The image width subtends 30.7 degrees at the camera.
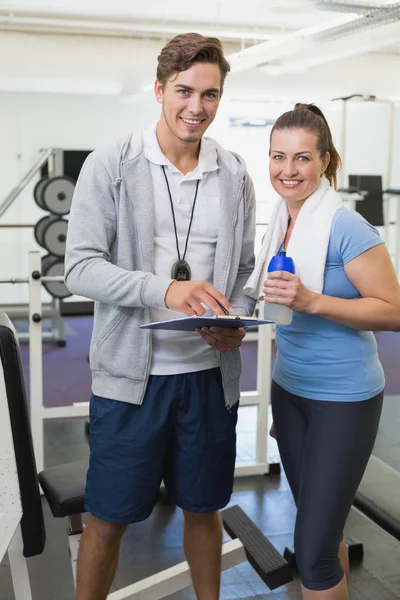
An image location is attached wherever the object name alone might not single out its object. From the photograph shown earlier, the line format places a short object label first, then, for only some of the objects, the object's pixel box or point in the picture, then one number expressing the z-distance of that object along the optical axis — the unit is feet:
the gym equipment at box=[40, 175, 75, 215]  19.01
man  5.60
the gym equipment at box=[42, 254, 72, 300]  18.40
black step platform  7.23
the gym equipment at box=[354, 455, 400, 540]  9.77
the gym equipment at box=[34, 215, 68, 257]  18.83
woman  5.32
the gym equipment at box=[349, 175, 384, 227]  23.35
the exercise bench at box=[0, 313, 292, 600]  4.57
